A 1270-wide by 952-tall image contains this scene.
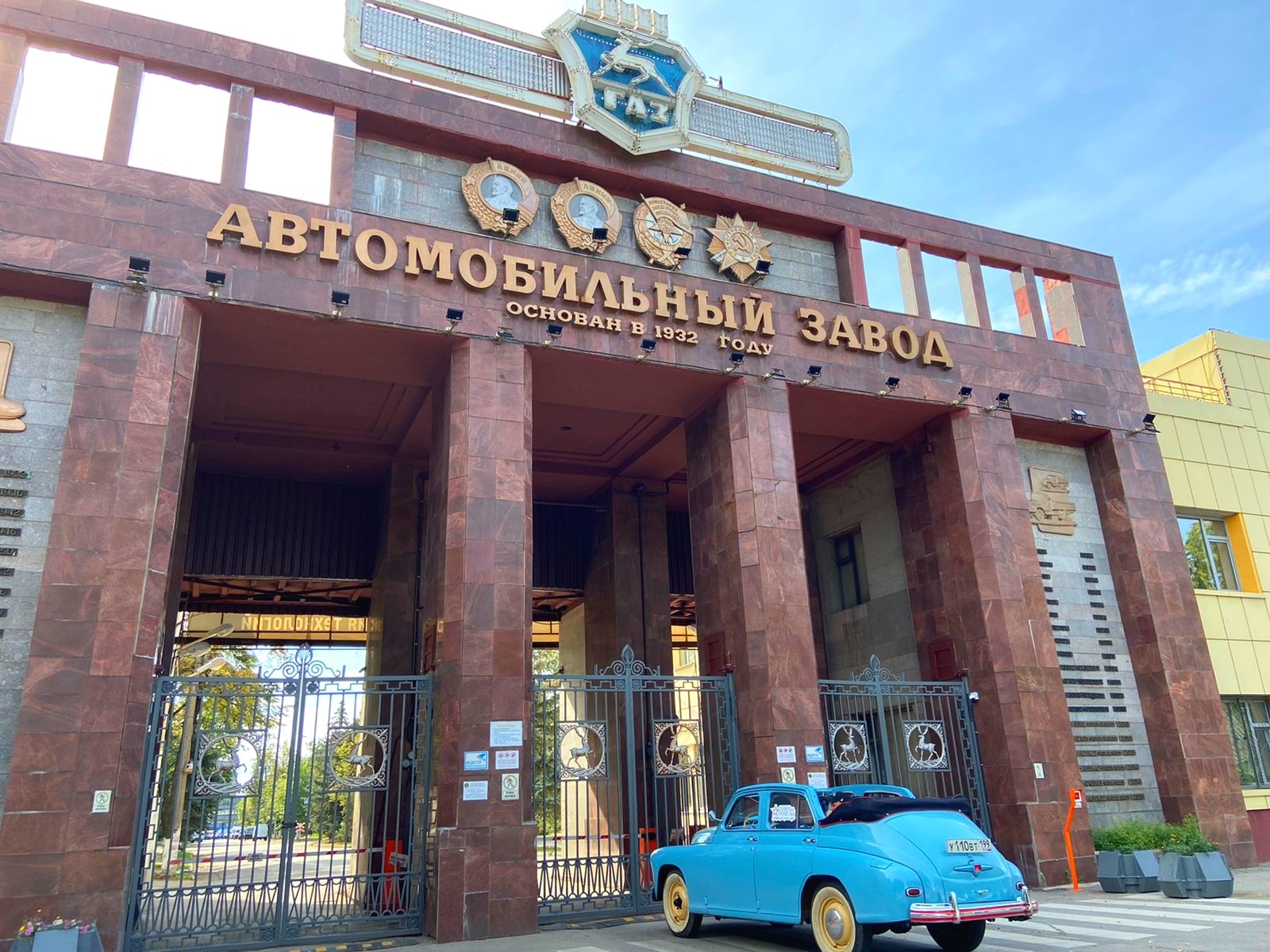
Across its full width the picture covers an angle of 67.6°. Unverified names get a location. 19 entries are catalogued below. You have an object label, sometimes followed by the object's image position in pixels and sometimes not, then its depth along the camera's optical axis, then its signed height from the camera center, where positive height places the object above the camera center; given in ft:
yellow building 65.00 +18.87
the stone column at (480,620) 39.93 +8.15
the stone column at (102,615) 34.99 +7.88
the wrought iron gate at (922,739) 52.75 +2.62
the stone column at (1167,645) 56.59 +7.74
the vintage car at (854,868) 26.84 -2.34
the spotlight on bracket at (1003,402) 60.80 +23.10
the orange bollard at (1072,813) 49.47 -1.78
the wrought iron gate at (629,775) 44.06 +1.07
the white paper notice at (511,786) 41.52 +0.71
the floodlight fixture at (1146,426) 64.75 +22.72
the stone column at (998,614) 52.01 +9.67
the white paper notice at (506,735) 41.98 +2.91
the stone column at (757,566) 48.80 +11.82
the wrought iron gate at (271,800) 37.96 +0.58
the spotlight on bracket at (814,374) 55.88 +23.26
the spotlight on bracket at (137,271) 42.39 +23.31
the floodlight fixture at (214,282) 43.68 +23.34
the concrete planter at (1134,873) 46.16 -4.48
